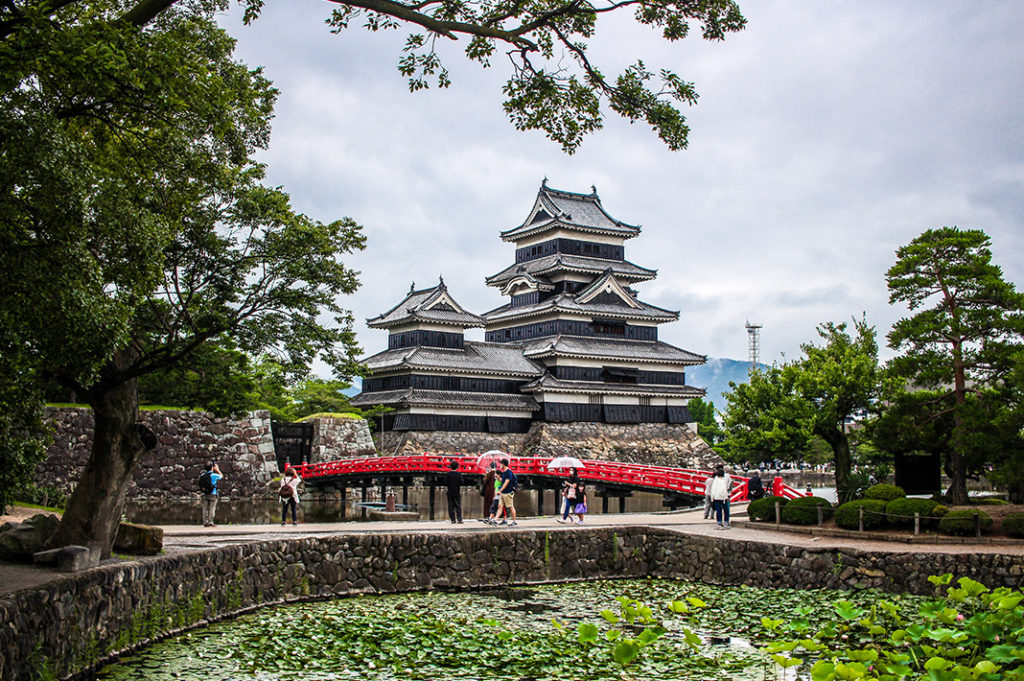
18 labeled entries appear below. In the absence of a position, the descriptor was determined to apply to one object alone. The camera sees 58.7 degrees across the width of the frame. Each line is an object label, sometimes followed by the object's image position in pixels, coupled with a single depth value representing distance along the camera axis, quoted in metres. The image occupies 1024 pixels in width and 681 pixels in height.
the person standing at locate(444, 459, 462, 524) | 21.61
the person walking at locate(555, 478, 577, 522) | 22.70
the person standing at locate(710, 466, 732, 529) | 20.88
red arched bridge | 30.17
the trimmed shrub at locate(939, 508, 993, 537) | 17.62
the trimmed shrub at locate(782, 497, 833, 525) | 20.19
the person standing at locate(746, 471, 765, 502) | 27.79
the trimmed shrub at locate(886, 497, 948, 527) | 18.25
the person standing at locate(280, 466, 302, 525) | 21.97
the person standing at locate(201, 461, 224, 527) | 20.81
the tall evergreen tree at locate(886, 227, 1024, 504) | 22.06
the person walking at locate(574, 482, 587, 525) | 23.65
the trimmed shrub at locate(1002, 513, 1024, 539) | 17.16
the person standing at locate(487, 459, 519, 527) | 20.38
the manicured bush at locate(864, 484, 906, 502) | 19.80
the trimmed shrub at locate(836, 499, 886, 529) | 18.66
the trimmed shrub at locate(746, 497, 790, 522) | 21.61
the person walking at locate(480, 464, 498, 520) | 21.81
